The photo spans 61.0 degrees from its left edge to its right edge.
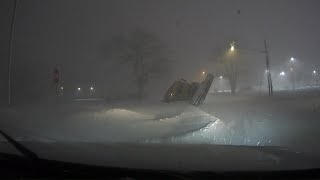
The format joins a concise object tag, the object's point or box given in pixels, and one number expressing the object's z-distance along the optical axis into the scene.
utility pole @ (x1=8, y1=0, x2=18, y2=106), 16.50
